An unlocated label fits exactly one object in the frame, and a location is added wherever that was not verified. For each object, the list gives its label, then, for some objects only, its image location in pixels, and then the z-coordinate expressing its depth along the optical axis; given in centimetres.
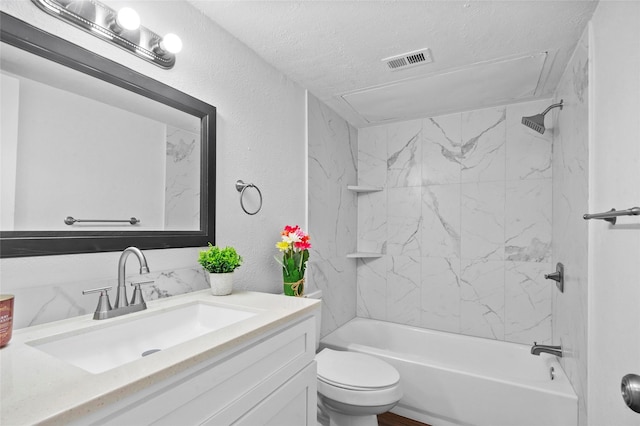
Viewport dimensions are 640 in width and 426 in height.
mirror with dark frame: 88
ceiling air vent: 178
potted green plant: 132
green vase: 177
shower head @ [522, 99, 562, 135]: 208
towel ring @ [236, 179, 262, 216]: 164
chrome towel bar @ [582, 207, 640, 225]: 87
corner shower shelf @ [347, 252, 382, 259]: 282
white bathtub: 173
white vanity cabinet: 65
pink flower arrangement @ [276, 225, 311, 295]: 178
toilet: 158
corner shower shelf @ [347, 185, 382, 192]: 287
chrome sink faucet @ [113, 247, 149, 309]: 103
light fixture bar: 98
